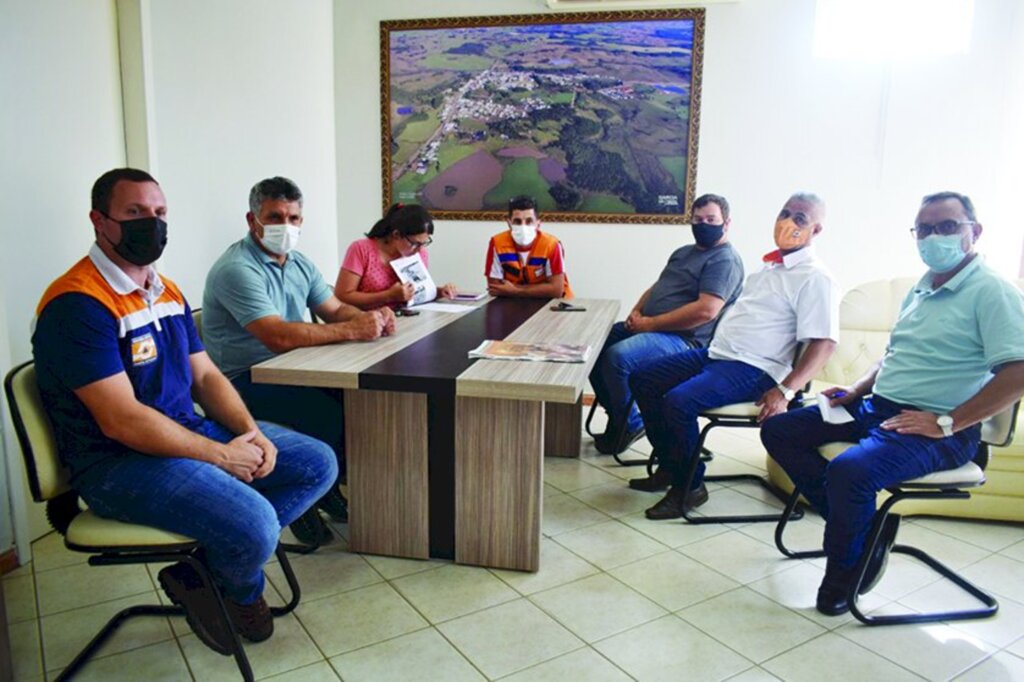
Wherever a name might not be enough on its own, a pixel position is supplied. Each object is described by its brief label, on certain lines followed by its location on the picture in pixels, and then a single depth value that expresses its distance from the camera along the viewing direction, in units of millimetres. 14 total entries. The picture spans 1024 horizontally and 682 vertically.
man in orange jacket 3789
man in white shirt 2693
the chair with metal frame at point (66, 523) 1621
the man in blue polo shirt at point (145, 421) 1643
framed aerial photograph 4133
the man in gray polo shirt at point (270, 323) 2455
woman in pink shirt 3373
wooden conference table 2238
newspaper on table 2314
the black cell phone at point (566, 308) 3379
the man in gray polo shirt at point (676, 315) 3322
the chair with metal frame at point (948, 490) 2076
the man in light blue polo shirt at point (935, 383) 2000
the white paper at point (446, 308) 3283
